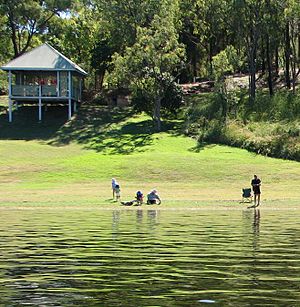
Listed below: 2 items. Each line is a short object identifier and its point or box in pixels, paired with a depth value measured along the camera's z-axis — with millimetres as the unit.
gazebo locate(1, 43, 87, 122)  62000
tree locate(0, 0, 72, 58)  73438
